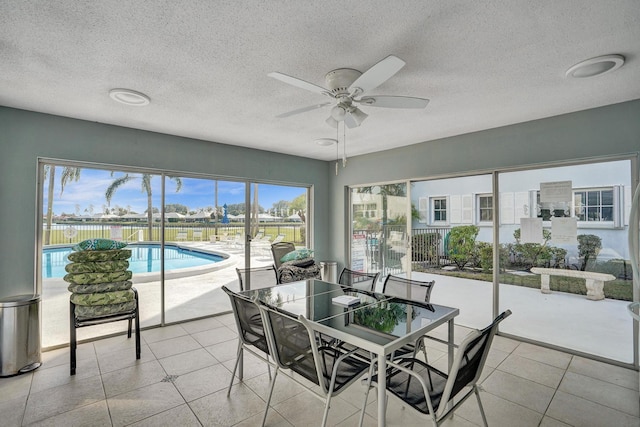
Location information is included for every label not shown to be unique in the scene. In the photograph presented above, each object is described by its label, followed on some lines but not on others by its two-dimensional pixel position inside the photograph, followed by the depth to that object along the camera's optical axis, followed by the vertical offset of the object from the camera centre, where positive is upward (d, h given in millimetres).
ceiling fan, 1845 +866
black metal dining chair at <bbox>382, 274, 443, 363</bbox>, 2609 -686
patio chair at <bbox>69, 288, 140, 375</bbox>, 2805 -1042
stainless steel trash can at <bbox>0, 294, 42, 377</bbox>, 2748 -1099
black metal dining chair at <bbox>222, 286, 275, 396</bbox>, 2227 -817
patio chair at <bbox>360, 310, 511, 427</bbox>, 1529 -1009
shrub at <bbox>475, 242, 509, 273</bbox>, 3820 -529
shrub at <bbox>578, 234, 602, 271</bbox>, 3195 -347
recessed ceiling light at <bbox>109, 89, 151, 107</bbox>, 2678 +1101
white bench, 3182 -675
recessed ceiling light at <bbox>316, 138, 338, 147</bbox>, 4348 +1098
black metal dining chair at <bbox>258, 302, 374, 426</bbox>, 1768 -904
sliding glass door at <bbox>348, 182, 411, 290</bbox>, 4996 -250
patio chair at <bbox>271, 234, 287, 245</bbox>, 5405 -417
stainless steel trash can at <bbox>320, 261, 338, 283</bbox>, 5693 -1050
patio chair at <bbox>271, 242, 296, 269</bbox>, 4840 -567
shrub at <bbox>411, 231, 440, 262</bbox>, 4562 -474
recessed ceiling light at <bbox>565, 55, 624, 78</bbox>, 2113 +1094
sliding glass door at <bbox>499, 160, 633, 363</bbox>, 3090 -461
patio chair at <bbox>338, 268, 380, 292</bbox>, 3197 -705
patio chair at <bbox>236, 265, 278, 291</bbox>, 3227 -698
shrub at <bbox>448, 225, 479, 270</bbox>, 4146 -399
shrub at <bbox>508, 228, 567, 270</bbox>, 3436 -457
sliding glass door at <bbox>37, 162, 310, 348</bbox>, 3432 -201
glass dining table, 1725 -732
